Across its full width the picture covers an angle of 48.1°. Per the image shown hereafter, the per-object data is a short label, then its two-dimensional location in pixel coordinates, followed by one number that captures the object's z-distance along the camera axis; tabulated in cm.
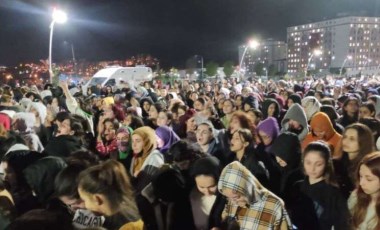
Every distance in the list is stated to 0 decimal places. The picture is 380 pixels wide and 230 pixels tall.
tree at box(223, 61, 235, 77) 8312
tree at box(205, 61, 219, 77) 8091
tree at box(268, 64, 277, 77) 9822
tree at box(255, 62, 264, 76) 9150
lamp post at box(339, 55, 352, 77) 13002
